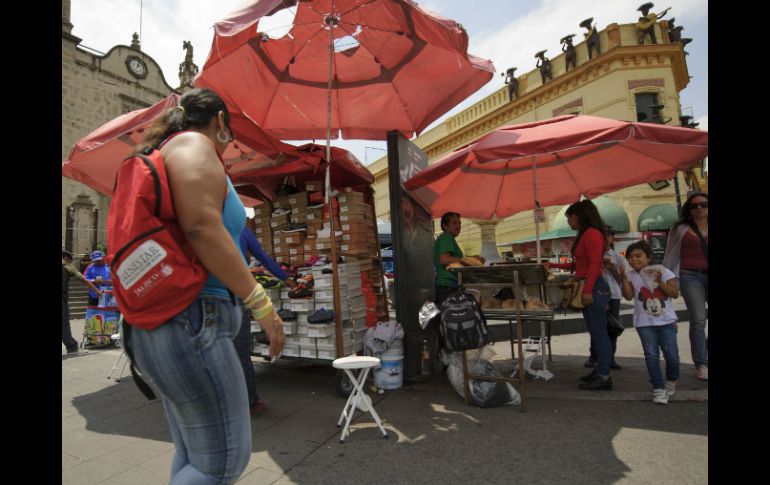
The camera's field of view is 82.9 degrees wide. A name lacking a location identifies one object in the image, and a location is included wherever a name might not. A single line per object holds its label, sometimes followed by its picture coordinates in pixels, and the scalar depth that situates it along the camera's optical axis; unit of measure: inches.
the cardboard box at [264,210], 249.1
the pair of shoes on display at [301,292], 203.6
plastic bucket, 193.0
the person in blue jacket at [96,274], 364.8
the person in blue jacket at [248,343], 164.9
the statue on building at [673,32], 848.9
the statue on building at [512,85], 956.6
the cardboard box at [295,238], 231.3
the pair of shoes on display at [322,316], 193.0
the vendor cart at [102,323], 338.0
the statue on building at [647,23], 796.3
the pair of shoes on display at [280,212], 239.0
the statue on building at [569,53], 858.8
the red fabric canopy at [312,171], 216.7
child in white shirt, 162.3
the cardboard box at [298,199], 231.3
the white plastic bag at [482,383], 165.5
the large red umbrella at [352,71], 178.4
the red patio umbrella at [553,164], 168.4
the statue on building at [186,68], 1226.0
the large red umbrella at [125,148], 186.4
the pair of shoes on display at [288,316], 202.2
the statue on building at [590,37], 820.0
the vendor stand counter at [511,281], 163.3
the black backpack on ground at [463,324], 162.6
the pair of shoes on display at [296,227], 231.1
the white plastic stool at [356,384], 136.2
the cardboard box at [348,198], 222.7
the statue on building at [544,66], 898.7
